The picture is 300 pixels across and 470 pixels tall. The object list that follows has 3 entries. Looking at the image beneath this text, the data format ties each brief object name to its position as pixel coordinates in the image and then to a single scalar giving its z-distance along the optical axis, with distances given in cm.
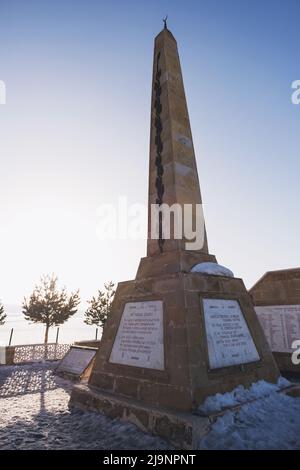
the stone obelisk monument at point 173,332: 377
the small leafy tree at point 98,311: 2385
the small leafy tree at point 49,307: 2227
